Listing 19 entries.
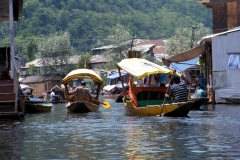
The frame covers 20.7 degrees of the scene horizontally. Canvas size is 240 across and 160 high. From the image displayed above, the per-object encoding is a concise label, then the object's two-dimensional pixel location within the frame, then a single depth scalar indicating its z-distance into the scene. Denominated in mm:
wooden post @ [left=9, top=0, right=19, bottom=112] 23294
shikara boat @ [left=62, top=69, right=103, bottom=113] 30156
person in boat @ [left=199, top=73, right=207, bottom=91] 35291
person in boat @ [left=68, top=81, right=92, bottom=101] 31078
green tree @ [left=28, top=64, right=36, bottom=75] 107250
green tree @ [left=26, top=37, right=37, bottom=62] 109625
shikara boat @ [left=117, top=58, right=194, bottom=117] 25156
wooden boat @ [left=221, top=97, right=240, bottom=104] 33938
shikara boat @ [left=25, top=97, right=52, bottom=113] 32094
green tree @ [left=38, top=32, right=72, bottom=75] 94250
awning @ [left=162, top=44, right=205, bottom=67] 35312
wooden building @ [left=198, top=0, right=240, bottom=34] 45281
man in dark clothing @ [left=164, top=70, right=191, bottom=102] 23312
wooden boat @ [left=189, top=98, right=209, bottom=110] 29044
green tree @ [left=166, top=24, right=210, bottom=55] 93144
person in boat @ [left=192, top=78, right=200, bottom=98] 34712
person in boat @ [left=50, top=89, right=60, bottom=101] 51638
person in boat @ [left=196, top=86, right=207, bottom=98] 32500
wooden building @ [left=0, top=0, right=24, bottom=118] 22984
